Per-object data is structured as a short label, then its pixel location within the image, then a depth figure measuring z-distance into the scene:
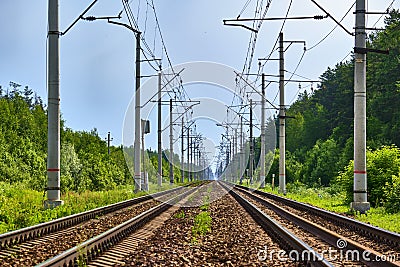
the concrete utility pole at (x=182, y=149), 75.12
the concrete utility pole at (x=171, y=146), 57.84
